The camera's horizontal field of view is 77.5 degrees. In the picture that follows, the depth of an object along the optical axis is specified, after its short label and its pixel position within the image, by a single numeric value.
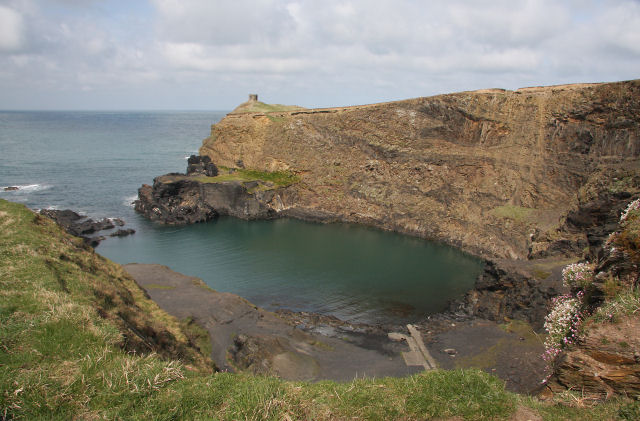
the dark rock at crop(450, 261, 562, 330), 27.41
